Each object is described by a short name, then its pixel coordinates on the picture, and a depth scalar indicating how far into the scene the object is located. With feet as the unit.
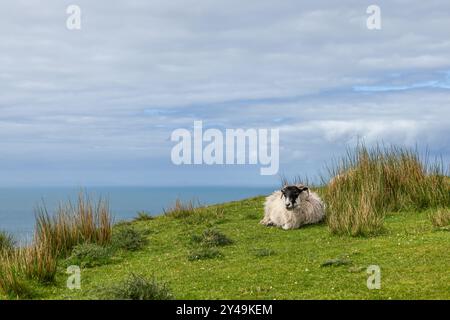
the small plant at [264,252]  49.78
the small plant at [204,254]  50.39
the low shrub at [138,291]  34.35
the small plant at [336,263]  43.42
